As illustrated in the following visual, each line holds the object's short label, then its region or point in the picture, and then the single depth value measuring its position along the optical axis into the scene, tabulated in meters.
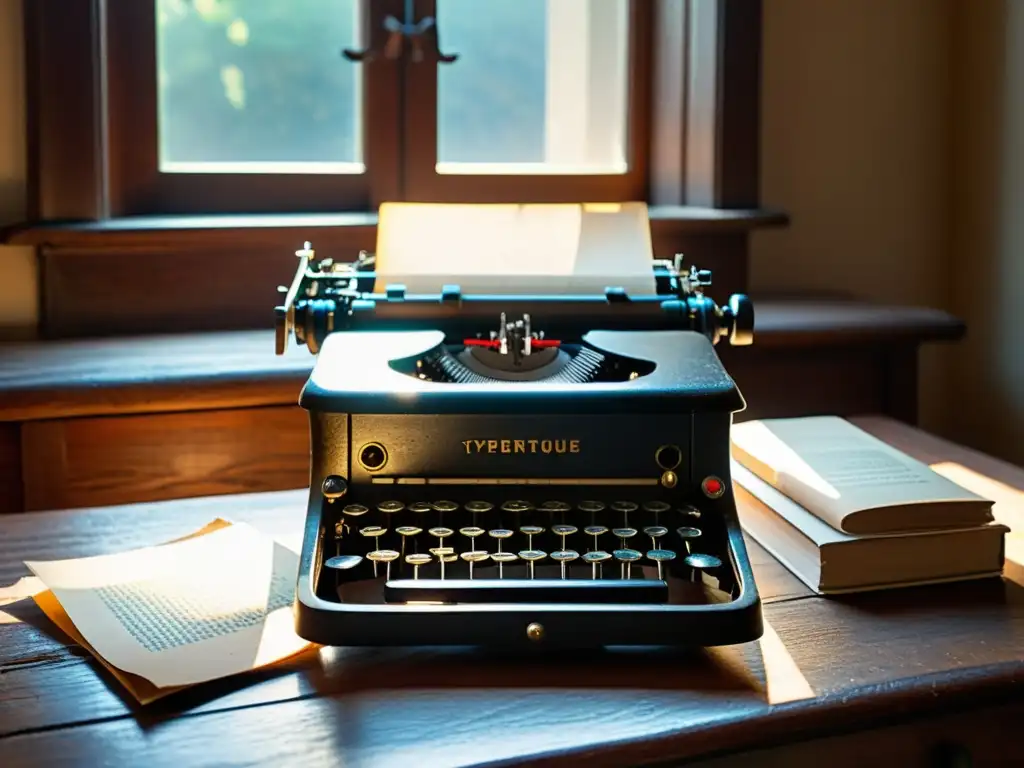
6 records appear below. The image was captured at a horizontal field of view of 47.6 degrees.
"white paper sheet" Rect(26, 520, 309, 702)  0.81
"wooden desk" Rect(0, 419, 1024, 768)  0.71
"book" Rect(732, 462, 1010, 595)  0.95
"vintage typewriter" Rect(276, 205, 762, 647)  0.83
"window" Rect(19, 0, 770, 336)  1.60
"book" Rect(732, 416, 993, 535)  0.96
